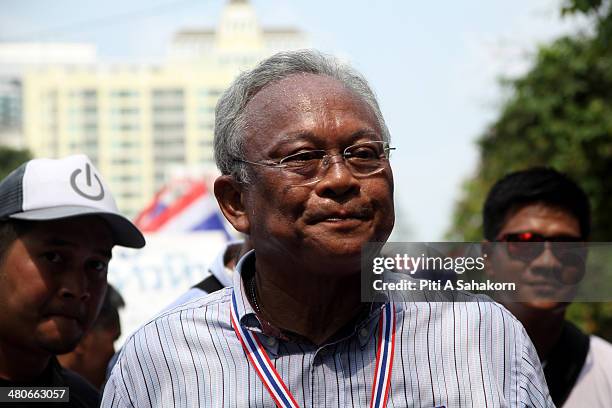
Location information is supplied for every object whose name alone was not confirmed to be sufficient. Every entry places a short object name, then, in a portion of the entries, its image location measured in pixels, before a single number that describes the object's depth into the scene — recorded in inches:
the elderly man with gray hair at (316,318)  161.0
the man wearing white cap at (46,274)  217.6
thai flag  620.1
